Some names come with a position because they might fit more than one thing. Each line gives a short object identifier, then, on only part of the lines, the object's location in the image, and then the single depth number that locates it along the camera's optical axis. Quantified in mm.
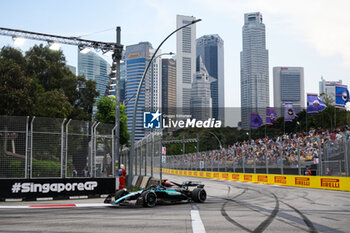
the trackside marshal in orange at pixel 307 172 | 25595
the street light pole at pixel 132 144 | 19828
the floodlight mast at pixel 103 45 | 20927
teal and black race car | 13523
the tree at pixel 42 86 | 29641
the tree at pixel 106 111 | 39719
